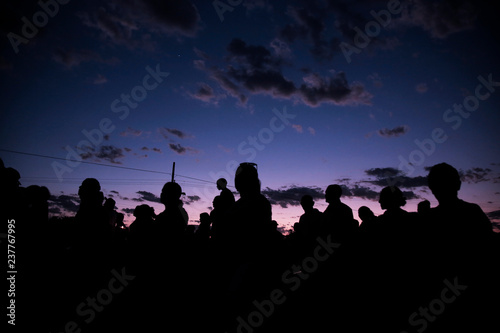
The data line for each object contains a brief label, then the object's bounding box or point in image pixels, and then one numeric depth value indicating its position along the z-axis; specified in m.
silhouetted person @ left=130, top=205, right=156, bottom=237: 2.80
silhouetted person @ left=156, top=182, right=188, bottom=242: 2.85
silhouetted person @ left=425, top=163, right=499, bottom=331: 1.81
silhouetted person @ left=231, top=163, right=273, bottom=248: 2.26
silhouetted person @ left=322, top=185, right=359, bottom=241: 3.96
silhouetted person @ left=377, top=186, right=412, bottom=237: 3.32
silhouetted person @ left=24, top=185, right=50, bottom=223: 2.92
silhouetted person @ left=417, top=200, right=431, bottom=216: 6.12
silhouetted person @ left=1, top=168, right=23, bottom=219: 2.60
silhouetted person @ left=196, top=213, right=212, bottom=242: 6.30
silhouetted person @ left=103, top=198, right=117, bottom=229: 6.72
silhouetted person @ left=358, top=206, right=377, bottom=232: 6.57
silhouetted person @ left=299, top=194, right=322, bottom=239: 4.63
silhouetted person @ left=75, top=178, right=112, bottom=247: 3.04
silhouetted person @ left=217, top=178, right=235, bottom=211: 4.70
